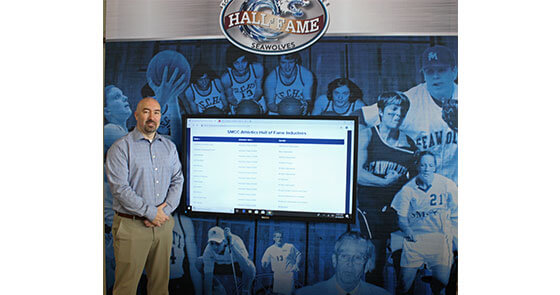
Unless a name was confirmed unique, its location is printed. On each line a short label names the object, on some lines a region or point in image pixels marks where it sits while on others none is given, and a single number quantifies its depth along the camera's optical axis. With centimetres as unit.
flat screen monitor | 282
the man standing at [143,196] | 281
